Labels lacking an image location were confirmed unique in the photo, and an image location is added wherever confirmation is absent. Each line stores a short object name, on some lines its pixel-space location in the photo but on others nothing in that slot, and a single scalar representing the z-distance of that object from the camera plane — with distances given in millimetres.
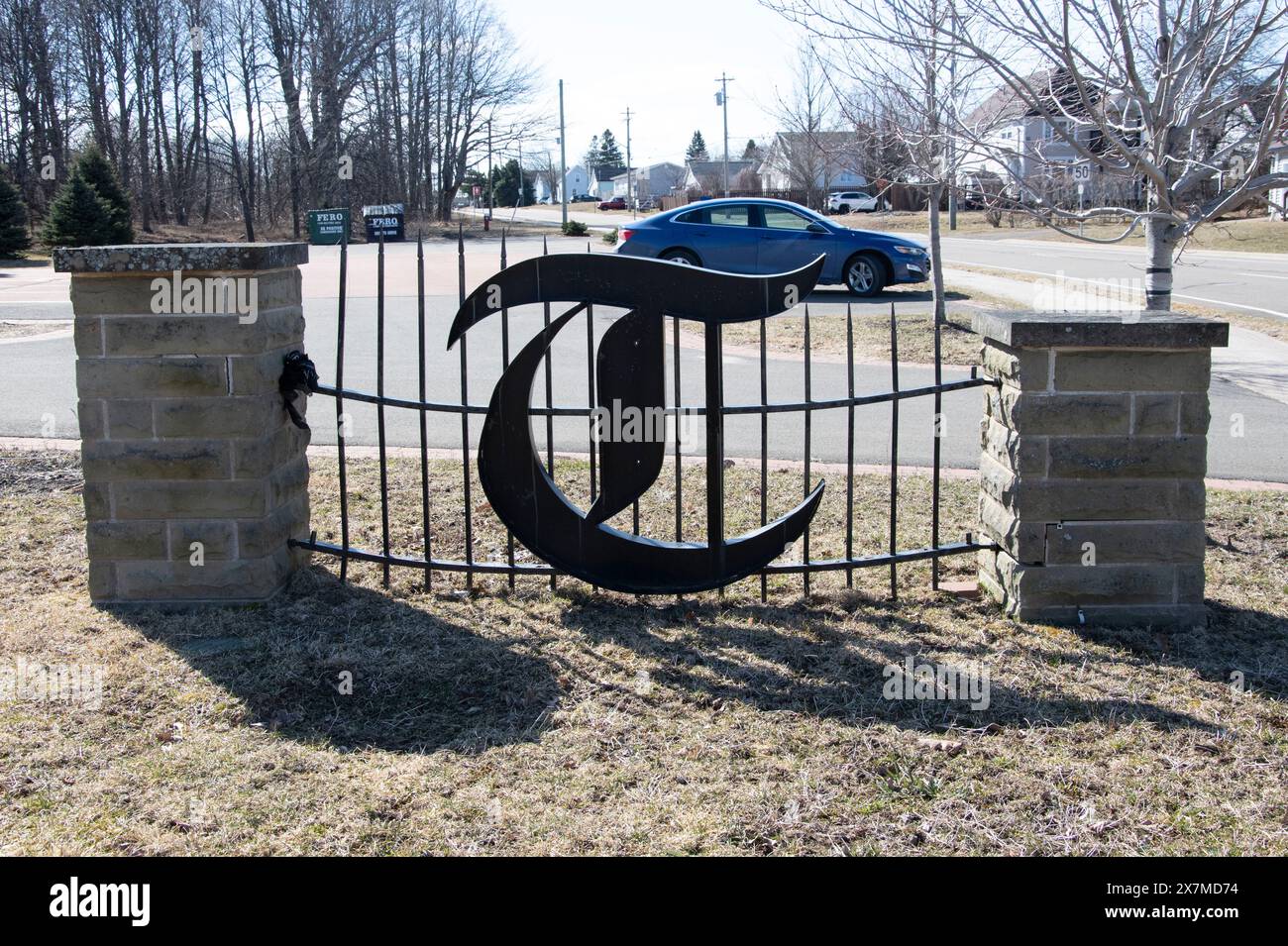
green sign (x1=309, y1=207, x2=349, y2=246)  32969
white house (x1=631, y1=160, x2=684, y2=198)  119069
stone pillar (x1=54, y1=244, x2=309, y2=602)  4742
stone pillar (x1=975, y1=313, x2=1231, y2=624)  4559
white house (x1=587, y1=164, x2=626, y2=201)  130612
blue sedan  16391
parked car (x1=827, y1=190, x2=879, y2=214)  56625
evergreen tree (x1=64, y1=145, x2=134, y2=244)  31656
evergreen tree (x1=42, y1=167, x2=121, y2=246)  30594
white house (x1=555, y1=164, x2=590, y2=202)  147000
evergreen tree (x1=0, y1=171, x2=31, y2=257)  29375
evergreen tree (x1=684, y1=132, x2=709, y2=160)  125312
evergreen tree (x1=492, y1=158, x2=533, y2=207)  92250
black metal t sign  4562
